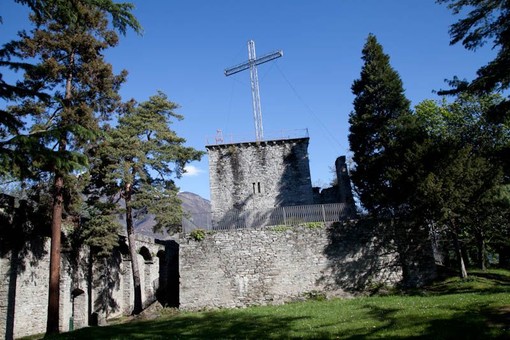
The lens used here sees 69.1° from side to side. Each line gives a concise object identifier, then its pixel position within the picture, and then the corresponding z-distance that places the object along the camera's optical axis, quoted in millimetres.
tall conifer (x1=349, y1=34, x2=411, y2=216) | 21547
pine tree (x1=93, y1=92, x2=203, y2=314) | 20281
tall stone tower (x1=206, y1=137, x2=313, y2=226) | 30141
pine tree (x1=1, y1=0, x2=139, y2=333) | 15539
